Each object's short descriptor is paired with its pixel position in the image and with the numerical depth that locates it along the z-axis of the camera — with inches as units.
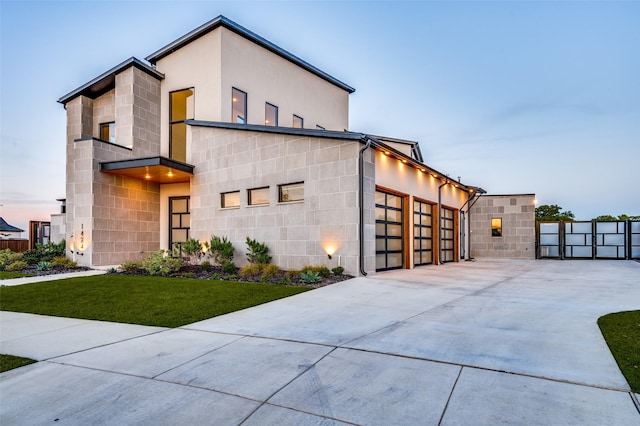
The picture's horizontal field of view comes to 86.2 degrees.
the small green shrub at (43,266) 512.9
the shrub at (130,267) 494.1
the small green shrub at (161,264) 478.3
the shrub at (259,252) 486.9
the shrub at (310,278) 380.5
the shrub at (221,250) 519.8
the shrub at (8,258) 552.5
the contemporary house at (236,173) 442.3
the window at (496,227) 861.2
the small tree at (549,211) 1788.9
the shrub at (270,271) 422.9
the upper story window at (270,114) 699.7
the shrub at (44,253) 582.6
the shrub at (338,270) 415.8
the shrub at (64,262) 534.4
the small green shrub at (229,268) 486.9
